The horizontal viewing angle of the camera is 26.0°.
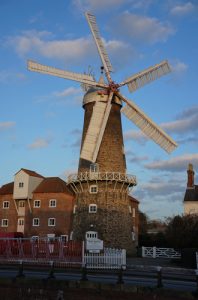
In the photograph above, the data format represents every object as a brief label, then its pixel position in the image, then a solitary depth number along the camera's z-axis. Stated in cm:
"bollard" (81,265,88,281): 1645
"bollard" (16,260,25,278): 1704
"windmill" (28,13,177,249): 3759
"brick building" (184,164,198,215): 6824
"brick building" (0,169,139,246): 5159
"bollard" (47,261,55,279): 1702
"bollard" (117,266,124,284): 1581
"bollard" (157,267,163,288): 1515
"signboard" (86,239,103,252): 3061
